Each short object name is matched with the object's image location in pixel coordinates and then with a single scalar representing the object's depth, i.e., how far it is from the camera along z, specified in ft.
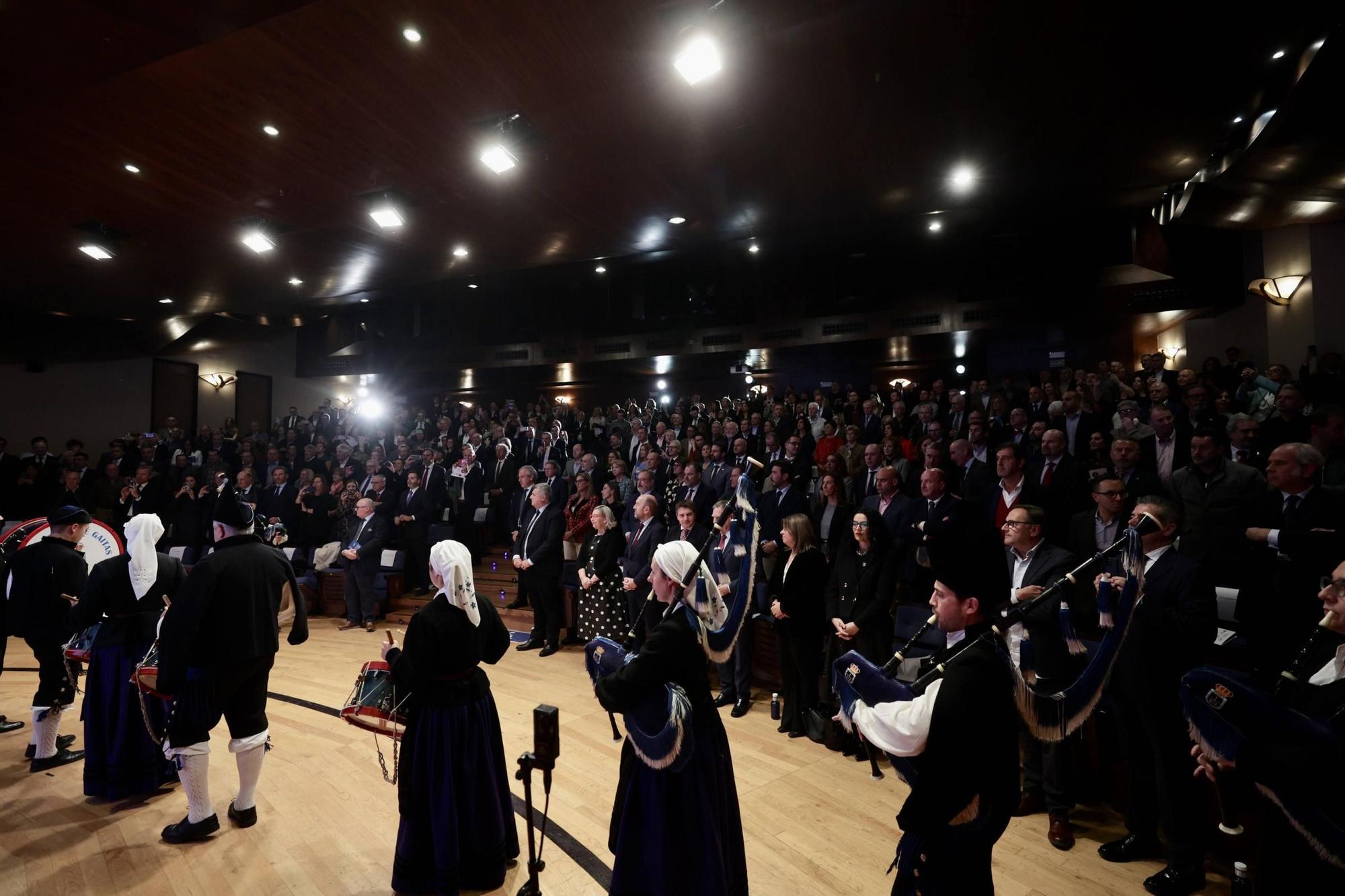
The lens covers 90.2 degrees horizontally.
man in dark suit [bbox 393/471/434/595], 28.23
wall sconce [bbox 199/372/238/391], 51.18
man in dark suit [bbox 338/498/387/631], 26.53
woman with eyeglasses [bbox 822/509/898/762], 14.23
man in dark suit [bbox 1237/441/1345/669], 10.62
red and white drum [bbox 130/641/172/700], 10.77
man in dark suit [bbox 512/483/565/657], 23.02
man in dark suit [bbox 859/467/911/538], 16.94
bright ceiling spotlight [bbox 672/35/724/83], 15.38
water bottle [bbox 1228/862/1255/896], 8.88
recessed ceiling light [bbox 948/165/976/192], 25.39
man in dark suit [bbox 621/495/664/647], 19.80
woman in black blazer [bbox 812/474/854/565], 17.80
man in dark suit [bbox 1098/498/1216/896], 9.41
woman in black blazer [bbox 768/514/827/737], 15.14
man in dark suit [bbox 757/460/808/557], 19.22
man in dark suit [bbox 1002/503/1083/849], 10.84
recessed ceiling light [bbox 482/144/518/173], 21.21
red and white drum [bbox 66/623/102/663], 12.62
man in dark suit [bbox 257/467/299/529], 30.68
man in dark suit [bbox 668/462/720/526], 22.72
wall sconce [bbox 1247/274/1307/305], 29.14
